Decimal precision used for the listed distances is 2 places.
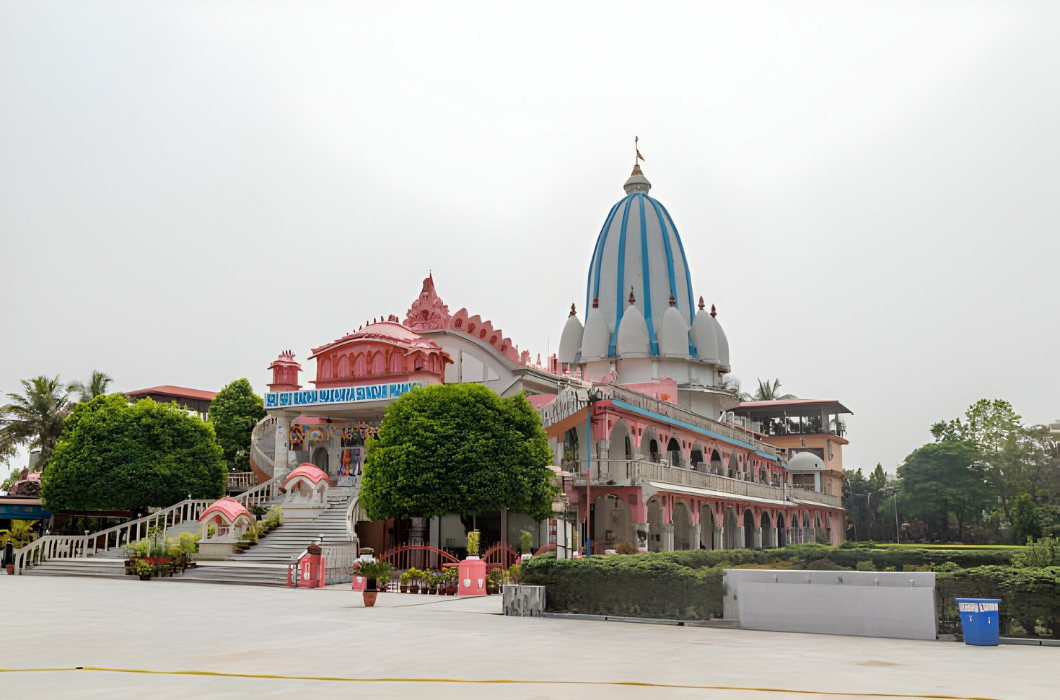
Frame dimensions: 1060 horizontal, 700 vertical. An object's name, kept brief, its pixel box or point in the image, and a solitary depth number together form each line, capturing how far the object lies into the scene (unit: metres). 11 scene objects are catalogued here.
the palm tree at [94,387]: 53.34
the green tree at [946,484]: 68.00
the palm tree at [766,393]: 94.38
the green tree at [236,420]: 48.16
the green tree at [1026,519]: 56.59
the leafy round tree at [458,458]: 27.64
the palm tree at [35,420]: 49.00
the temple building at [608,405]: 34.28
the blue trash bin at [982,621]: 13.22
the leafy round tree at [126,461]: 34.41
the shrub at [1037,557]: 21.52
